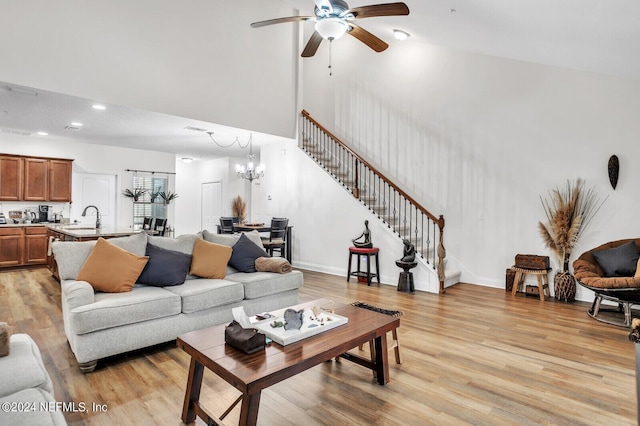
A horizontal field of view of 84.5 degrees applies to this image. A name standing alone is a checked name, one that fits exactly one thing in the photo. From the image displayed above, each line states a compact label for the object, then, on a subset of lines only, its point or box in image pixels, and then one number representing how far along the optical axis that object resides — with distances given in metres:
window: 9.49
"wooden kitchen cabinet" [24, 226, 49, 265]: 7.13
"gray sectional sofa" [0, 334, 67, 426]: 1.31
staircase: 6.12
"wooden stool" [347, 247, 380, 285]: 5.86
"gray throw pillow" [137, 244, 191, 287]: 3.46
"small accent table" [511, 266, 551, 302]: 5.04
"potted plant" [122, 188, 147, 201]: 9.08
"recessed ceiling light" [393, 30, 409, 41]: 6.05
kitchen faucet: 8.38
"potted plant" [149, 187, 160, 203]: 9.62
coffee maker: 7.70
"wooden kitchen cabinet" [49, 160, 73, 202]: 7.73
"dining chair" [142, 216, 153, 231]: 7.26
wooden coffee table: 1.75
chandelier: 7.56
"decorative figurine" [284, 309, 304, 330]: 2.29
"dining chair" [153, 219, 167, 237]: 6.97
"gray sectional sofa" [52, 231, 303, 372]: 2.76
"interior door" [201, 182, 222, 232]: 10.84
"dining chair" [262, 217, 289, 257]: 6.87
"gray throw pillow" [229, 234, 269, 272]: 4.15
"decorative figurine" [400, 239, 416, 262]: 5.48
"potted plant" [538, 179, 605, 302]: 4.90
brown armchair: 3.76
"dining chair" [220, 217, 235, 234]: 7.77
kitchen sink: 6.84
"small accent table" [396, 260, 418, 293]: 5.44
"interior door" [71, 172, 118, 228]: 8.36
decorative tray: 2.18
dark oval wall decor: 4.74
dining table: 7.43
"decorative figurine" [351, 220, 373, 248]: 6.05
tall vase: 4.89
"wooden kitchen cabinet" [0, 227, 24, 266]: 6.87
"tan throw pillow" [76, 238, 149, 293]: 3.16
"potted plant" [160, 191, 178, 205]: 9.85
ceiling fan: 3.20
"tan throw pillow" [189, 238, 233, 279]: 3.83
